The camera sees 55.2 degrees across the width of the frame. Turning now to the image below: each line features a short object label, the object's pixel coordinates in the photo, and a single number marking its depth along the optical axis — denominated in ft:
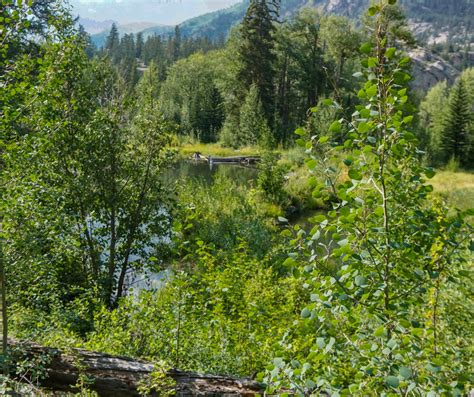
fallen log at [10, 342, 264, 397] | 14.19
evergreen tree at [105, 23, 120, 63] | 440.62
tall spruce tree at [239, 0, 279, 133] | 156.46
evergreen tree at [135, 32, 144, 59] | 465.39
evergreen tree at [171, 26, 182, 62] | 428.56
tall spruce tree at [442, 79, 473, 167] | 143.23
